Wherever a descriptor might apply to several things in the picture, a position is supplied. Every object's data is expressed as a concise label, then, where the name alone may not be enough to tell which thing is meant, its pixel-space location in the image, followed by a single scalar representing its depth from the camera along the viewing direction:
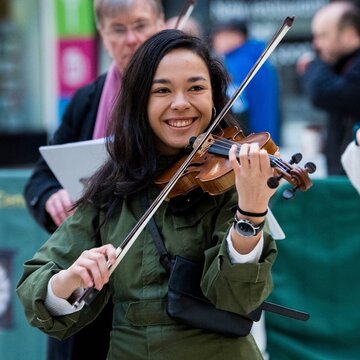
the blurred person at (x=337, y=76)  8.76
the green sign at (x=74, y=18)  18.18
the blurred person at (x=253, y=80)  10.66
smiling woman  4.17
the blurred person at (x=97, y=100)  6.08
